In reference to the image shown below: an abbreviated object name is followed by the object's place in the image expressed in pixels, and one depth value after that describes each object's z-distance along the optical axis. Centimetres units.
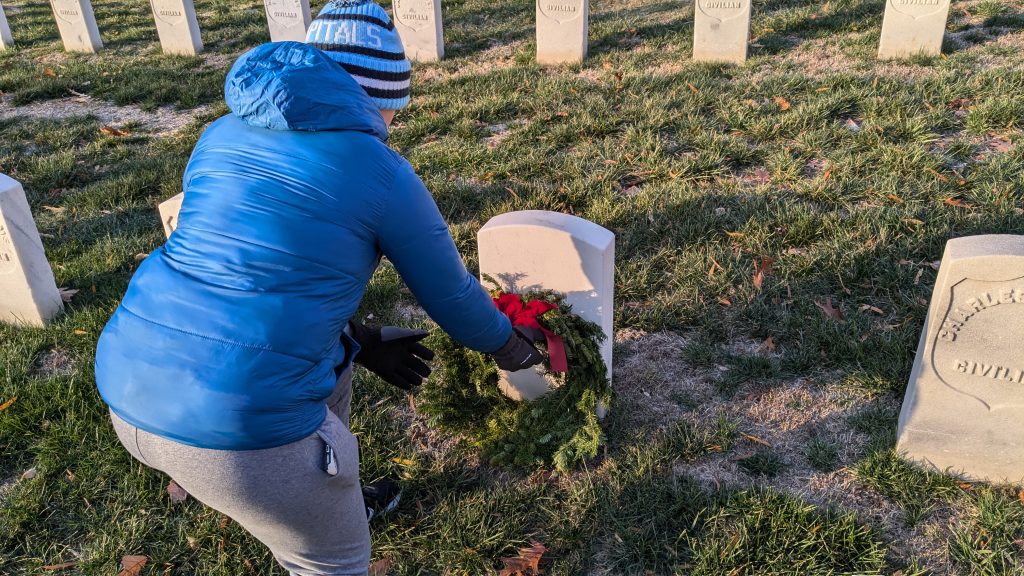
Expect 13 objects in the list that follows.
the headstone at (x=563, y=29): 743
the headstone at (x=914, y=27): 654
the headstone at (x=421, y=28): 797
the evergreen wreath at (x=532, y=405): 297
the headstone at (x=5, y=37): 998
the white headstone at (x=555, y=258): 286
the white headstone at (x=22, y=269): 390
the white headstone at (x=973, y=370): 250
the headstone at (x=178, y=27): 902
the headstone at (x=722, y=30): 694
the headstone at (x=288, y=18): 868
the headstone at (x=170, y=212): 380
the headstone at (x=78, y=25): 944
